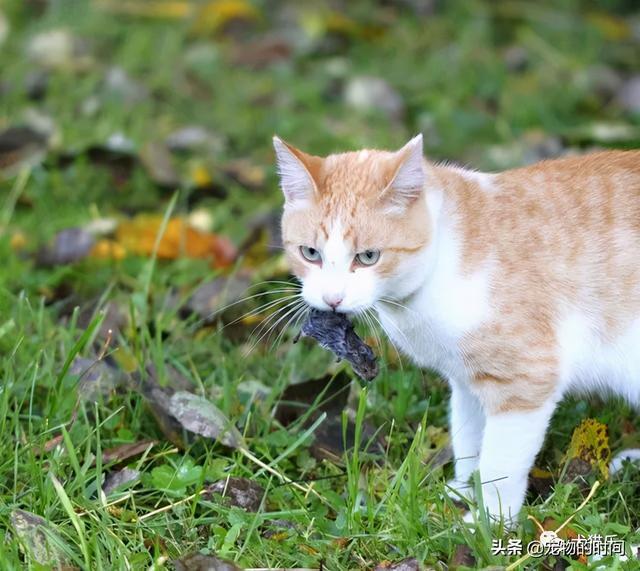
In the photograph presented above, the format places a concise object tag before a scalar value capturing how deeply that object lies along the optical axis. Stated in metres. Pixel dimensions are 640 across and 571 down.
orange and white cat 5.52
